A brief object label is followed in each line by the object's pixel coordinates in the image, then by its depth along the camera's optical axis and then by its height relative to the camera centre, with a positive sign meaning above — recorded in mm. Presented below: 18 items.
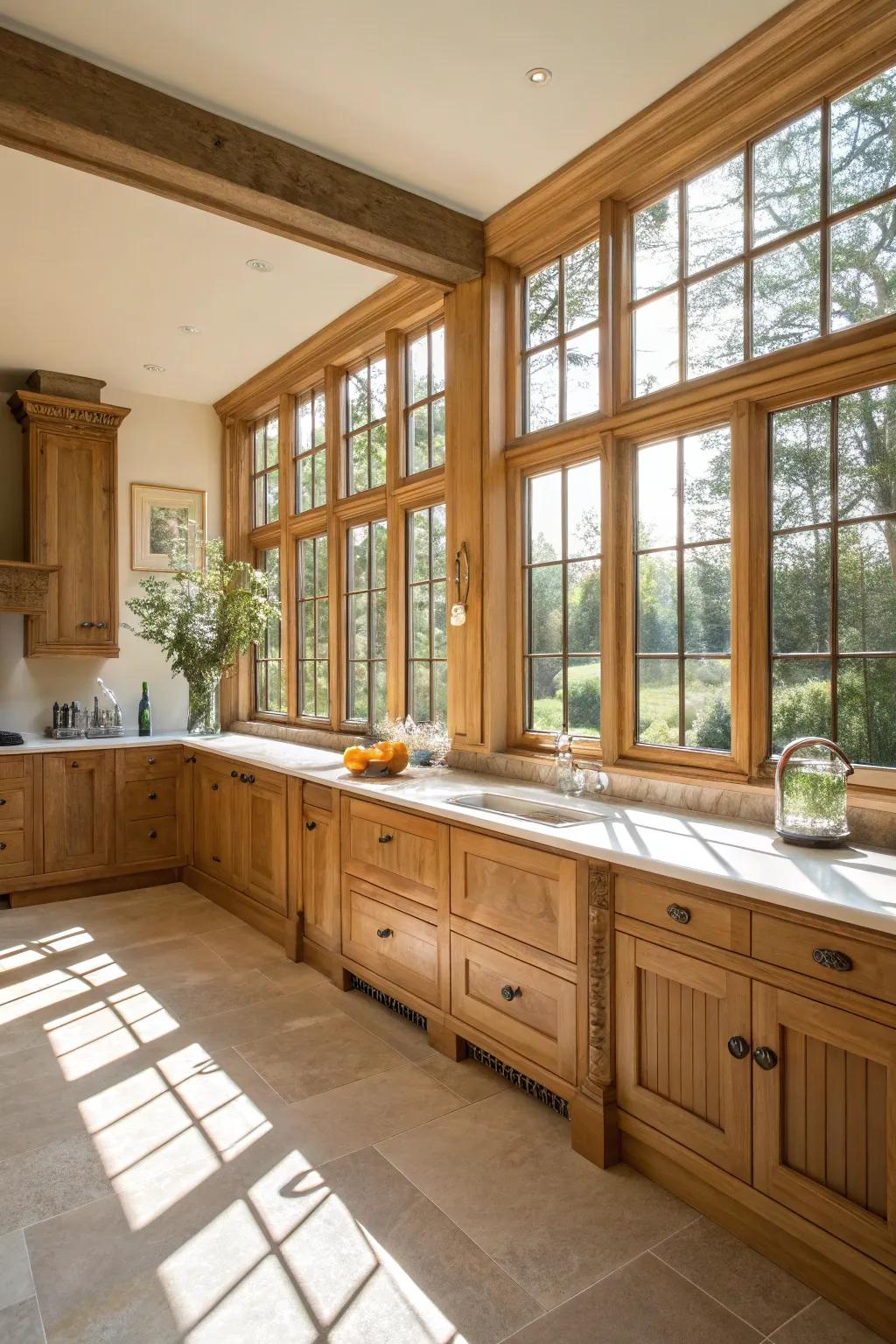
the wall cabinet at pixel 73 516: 5195 +982
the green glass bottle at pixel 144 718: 5543 -283
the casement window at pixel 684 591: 2814 +279
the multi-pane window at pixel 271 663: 5824 +77
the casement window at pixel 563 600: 3330 +296
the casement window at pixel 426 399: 4203 +1375
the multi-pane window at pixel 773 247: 2391 +1330
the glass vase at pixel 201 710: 5543 -230
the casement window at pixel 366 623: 4734 +287
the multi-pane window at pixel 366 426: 4703 +1396
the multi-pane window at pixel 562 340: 3340 +1351
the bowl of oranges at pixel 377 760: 3598 -363
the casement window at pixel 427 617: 4195 +287
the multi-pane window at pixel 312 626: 5250 +302
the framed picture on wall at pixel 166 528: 5832 +1019
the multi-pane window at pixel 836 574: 2357 +286
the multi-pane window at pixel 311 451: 5223 +1386
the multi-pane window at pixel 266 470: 5855 +1420
